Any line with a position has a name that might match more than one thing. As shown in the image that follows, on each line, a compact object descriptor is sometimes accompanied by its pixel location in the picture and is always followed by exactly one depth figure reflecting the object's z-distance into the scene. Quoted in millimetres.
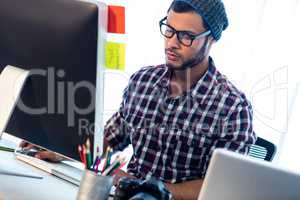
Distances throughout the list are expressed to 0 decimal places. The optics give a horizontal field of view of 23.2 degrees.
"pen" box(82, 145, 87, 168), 2243
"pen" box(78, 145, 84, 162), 2329
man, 2902
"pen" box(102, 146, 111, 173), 2235
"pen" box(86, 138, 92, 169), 2233
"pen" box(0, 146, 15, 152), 2696
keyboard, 2512
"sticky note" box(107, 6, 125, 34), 2267
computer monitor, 2250
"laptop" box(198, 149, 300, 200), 1957
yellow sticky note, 2281
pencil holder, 2204
